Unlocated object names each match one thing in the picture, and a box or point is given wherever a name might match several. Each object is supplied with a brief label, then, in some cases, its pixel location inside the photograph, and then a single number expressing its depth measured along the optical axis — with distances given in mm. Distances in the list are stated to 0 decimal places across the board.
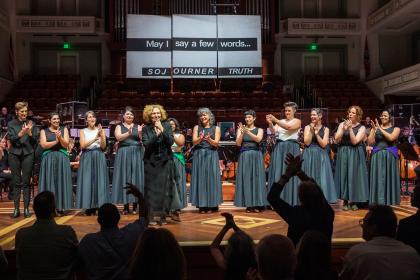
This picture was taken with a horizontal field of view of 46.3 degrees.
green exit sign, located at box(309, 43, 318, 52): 17903
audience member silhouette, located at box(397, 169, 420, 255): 2836
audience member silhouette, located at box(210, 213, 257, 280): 2258
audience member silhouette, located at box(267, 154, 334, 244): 2803
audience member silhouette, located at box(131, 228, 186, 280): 1863
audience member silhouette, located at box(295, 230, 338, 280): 2275
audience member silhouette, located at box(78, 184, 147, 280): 2762
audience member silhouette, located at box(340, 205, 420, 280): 2371
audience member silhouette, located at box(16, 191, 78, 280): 2760
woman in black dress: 5238
